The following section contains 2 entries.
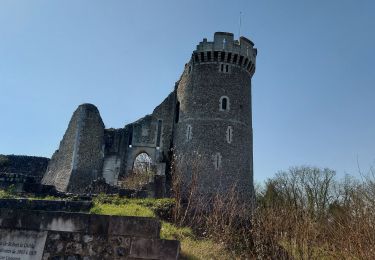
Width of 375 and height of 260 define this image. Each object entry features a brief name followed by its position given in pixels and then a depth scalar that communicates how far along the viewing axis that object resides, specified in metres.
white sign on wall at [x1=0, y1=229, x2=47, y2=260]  7.51
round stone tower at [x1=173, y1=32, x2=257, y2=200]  25.31
